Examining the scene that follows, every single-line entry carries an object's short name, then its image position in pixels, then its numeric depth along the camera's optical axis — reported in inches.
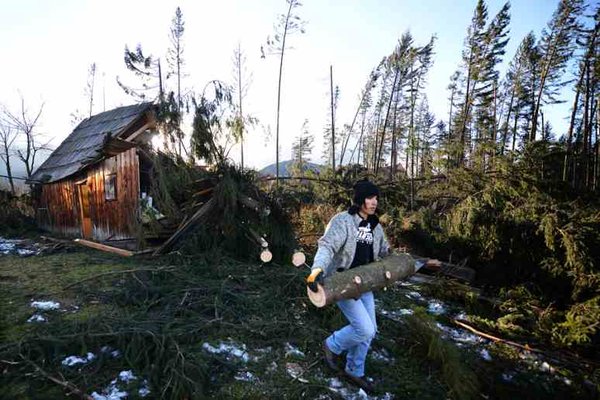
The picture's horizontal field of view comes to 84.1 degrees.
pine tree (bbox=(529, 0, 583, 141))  721.0
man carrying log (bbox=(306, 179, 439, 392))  128.0
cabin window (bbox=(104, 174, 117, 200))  468.7
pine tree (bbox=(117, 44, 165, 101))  746.8
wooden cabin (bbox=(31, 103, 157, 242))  445.1
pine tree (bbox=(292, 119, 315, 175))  1336.1
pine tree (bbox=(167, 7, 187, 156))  886.4
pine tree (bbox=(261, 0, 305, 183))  785.7
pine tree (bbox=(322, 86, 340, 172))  997.2
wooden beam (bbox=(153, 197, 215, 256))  335.0
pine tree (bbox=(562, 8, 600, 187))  677.3
